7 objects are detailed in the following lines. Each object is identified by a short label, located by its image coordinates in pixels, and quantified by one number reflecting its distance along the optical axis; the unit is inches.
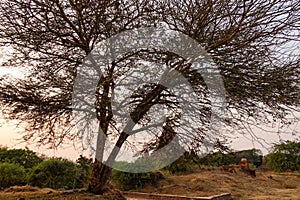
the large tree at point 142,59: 139.1
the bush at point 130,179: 404.8
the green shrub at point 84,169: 237.6
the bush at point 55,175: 323.3
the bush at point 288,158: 638.5
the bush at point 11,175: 323.6
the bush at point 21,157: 377.7
